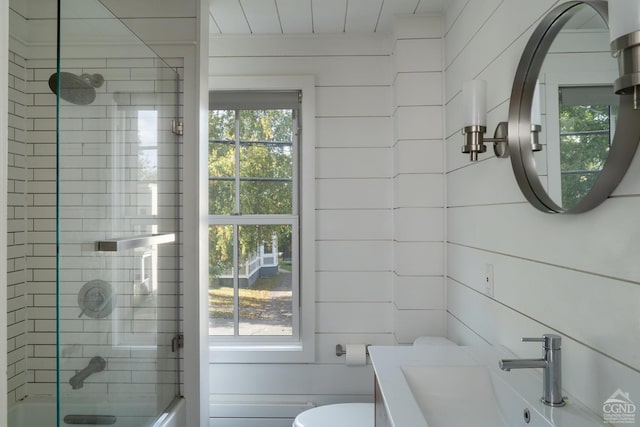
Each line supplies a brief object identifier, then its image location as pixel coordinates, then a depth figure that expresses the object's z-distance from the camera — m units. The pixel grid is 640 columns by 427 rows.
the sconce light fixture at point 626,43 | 0.58
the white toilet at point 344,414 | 1.68
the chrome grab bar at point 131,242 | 1.29
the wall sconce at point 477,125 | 1.23
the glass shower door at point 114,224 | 1.16
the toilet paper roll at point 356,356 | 2.04
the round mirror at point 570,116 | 0.76
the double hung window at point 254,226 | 2.19
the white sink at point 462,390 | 0.89
